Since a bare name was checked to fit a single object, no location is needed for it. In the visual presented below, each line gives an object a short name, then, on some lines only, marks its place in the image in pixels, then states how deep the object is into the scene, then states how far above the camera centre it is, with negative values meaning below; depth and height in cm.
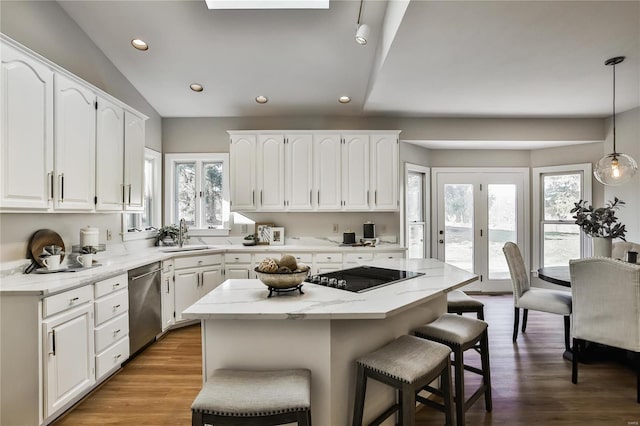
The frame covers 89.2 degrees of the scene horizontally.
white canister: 285 -18
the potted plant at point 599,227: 291 -13
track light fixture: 239 +135
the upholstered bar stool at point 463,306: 277 -78
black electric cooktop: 198 -43
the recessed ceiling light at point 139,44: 330 +177
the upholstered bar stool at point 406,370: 147 -74
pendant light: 298 +42
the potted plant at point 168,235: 427 -25
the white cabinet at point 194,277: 370 -73
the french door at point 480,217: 515 -5
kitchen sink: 390 -41
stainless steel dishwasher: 295 -87
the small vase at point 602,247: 291 -30
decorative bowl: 174 -34
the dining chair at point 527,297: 303 -82
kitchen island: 152 -61
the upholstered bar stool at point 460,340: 188 -76
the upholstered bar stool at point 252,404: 126 -74
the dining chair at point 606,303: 227 -66
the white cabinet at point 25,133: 204 +57
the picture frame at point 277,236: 450 -29
